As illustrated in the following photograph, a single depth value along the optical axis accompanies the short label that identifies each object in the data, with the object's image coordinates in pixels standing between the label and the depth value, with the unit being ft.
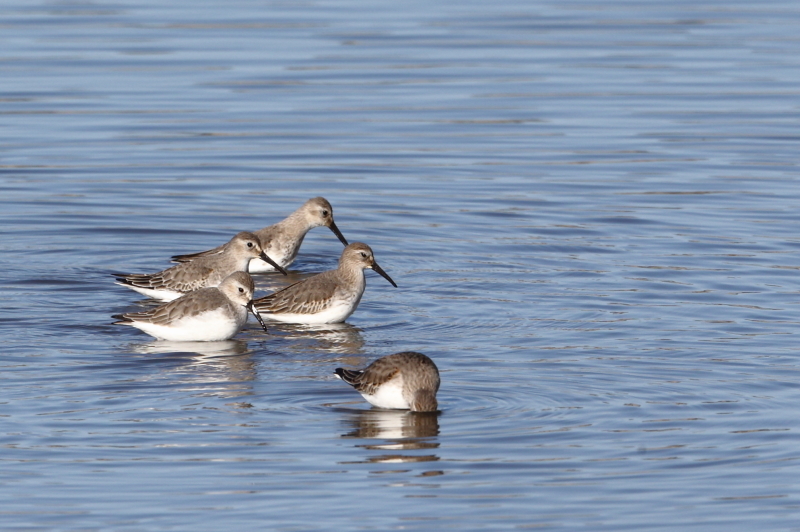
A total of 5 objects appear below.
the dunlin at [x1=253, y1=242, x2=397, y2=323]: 49.32
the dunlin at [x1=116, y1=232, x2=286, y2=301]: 52.08
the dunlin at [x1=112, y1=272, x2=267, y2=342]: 46.65
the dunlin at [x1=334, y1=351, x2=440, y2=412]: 38.68
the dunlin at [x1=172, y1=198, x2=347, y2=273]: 57.93
